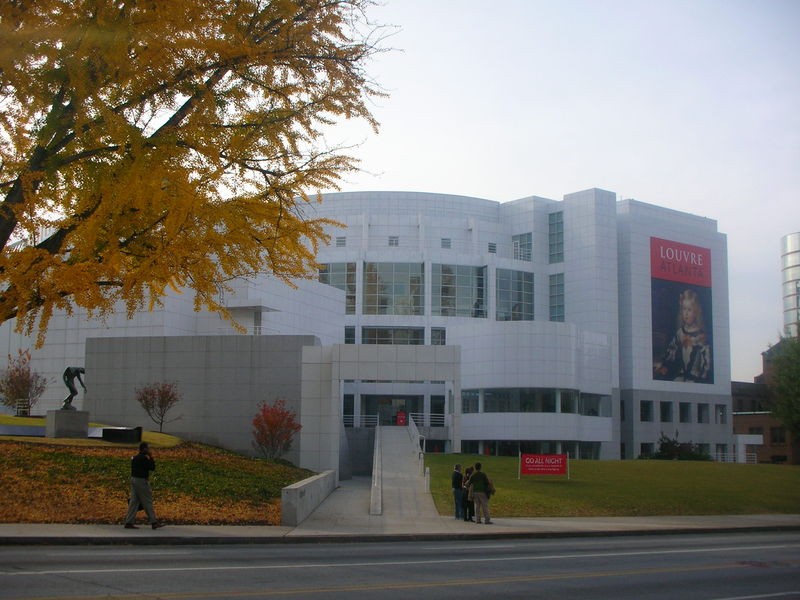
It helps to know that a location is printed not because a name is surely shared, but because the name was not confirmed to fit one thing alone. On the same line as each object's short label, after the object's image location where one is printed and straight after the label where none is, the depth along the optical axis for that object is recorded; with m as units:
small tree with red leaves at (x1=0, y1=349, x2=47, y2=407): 46.31
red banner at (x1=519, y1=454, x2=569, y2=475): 34.81
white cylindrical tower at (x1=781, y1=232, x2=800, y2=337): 153.75
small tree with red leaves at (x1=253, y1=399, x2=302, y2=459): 38.38
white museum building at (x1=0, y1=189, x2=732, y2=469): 68.31
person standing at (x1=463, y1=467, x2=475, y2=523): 25.06
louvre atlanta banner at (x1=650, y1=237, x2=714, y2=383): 88.19
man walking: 18.72
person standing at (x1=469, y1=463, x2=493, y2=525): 24.53
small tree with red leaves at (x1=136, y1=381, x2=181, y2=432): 39.75
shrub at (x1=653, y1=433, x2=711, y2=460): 72.62
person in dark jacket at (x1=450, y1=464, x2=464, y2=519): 25.61
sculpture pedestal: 31.09
